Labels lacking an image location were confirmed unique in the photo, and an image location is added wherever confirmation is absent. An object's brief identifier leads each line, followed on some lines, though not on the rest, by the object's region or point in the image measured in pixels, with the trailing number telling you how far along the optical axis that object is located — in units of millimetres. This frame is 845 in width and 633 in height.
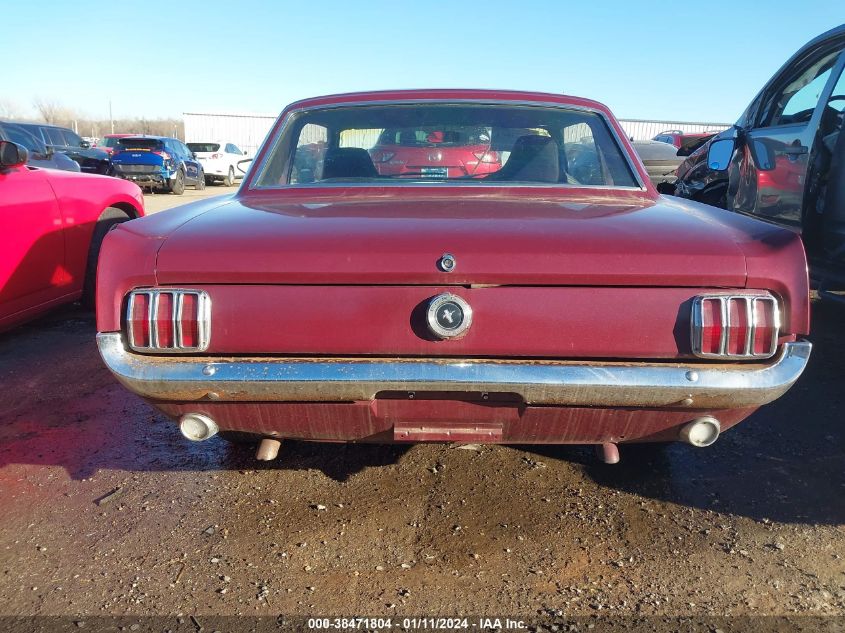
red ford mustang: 1968
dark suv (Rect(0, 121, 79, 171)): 9841
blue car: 17016
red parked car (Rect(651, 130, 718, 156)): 16586
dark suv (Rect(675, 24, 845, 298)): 4145
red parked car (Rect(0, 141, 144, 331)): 4016
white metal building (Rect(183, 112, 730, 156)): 34625
